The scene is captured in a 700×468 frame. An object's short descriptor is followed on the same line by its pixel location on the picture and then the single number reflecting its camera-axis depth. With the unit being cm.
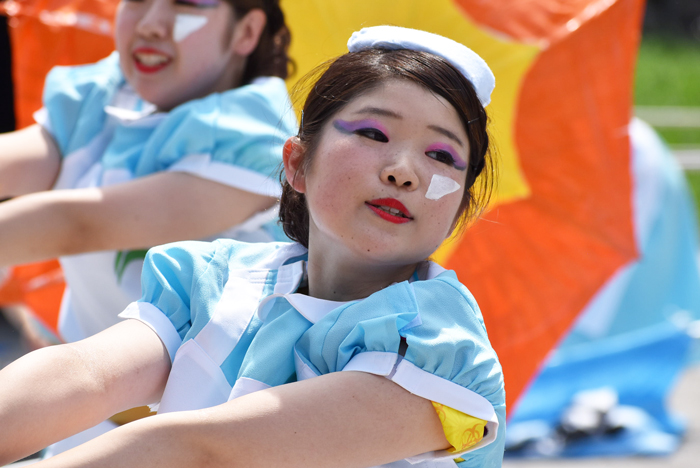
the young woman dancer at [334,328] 334
